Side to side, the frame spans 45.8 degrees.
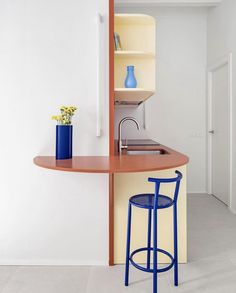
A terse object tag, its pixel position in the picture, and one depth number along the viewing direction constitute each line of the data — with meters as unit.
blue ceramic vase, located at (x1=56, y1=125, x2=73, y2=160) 2.04
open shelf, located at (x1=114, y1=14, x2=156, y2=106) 2.41
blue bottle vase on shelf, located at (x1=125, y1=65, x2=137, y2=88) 2.39
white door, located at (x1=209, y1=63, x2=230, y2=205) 3.97
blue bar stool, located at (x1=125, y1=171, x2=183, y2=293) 1.75
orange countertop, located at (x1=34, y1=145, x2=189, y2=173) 1.63
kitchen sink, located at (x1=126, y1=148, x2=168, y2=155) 2.78
